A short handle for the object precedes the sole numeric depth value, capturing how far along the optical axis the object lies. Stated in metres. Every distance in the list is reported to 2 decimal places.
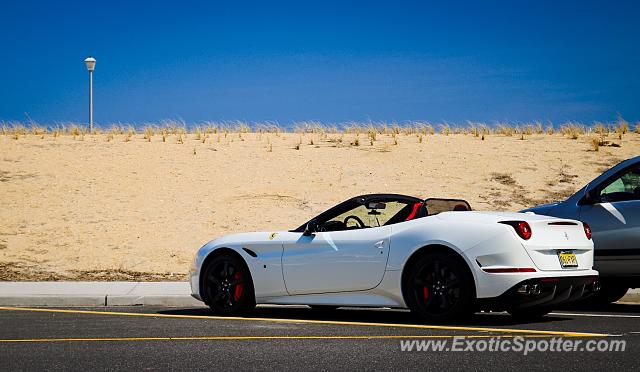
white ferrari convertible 9.47
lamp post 38.91
